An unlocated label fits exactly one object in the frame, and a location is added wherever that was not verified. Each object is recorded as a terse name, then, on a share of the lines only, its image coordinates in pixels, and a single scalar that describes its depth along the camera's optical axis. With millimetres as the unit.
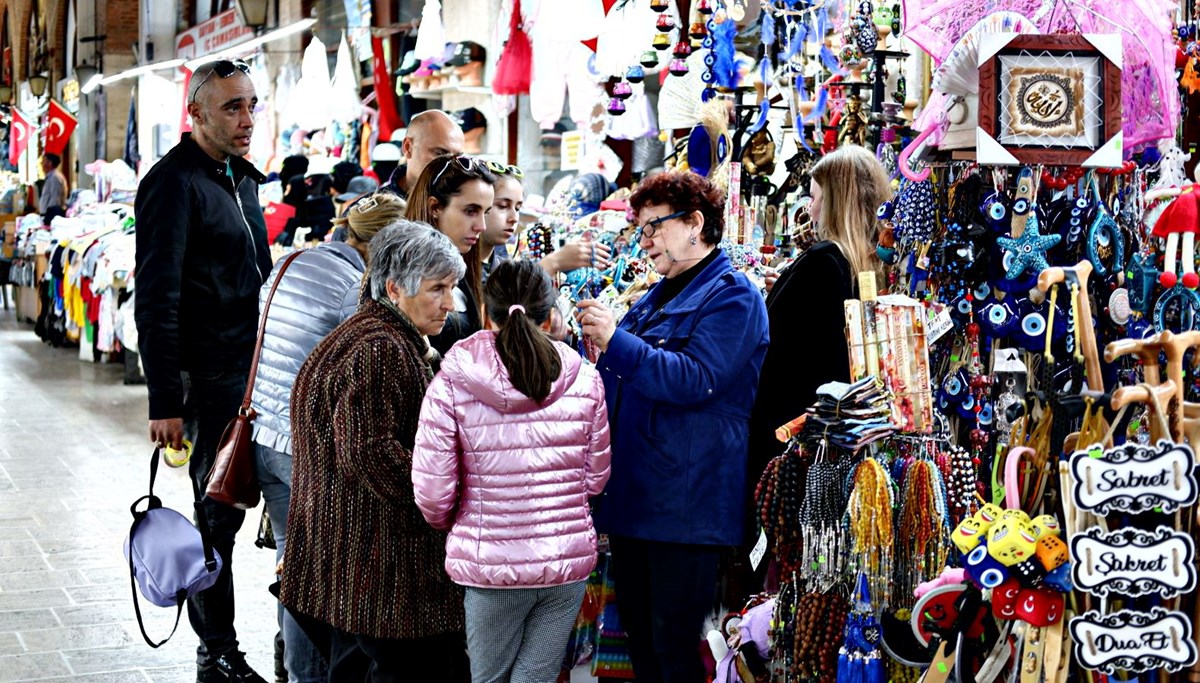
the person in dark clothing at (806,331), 3383
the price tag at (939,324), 3127
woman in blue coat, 3053
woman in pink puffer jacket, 2873
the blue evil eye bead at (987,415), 3350
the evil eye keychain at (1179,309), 3076
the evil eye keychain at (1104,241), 3191
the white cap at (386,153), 9109
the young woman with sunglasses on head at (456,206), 3527
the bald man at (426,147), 4215
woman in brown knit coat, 3002
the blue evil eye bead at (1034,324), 3188
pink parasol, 3205
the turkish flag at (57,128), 16594
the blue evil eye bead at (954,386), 3361
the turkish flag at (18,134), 20031
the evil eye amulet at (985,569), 2500
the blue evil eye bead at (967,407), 3352
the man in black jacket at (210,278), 3812
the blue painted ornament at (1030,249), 3195
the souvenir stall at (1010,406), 2375
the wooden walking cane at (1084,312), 2479
